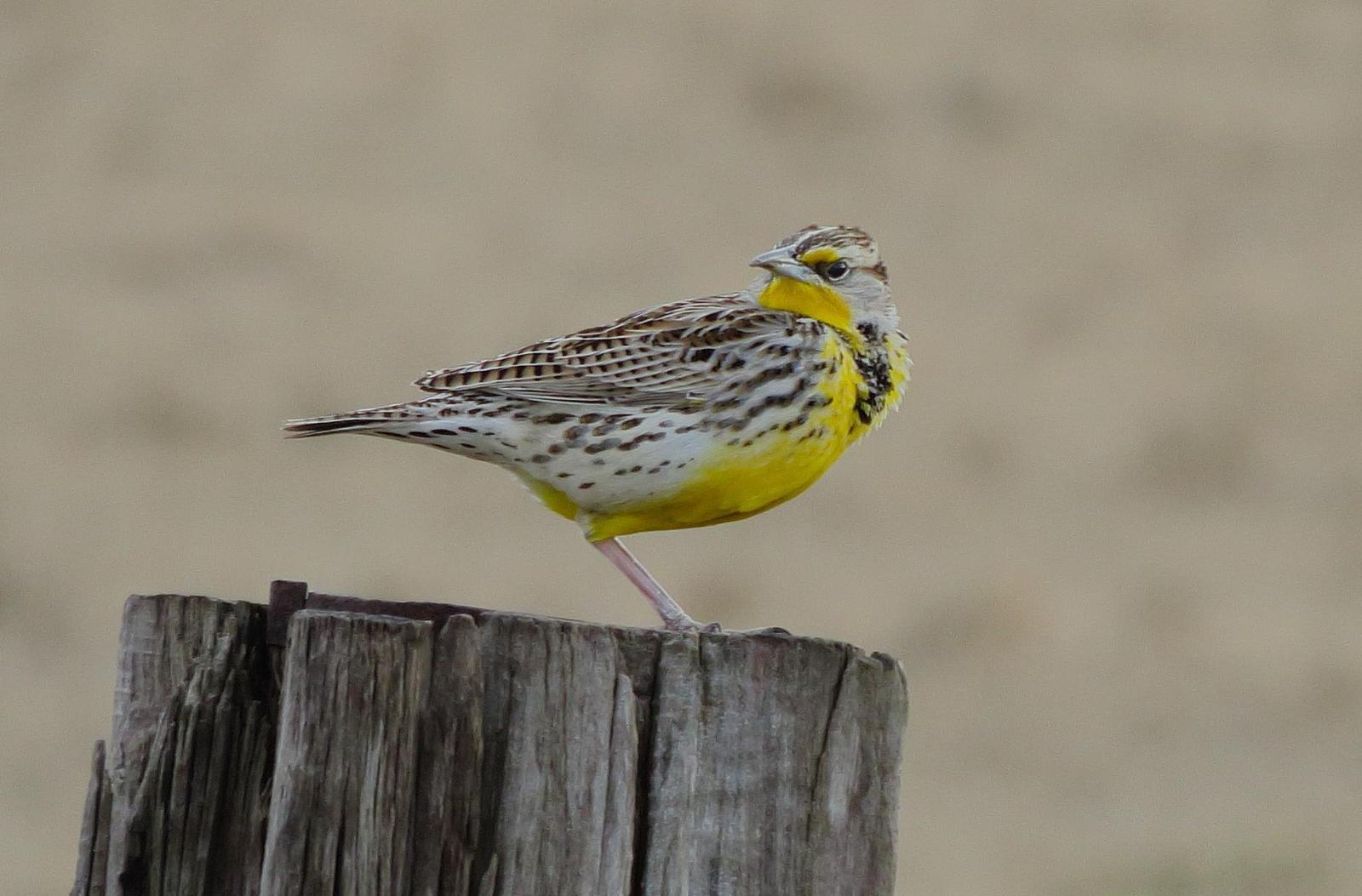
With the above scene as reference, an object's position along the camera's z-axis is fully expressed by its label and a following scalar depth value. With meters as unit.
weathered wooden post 6.18
